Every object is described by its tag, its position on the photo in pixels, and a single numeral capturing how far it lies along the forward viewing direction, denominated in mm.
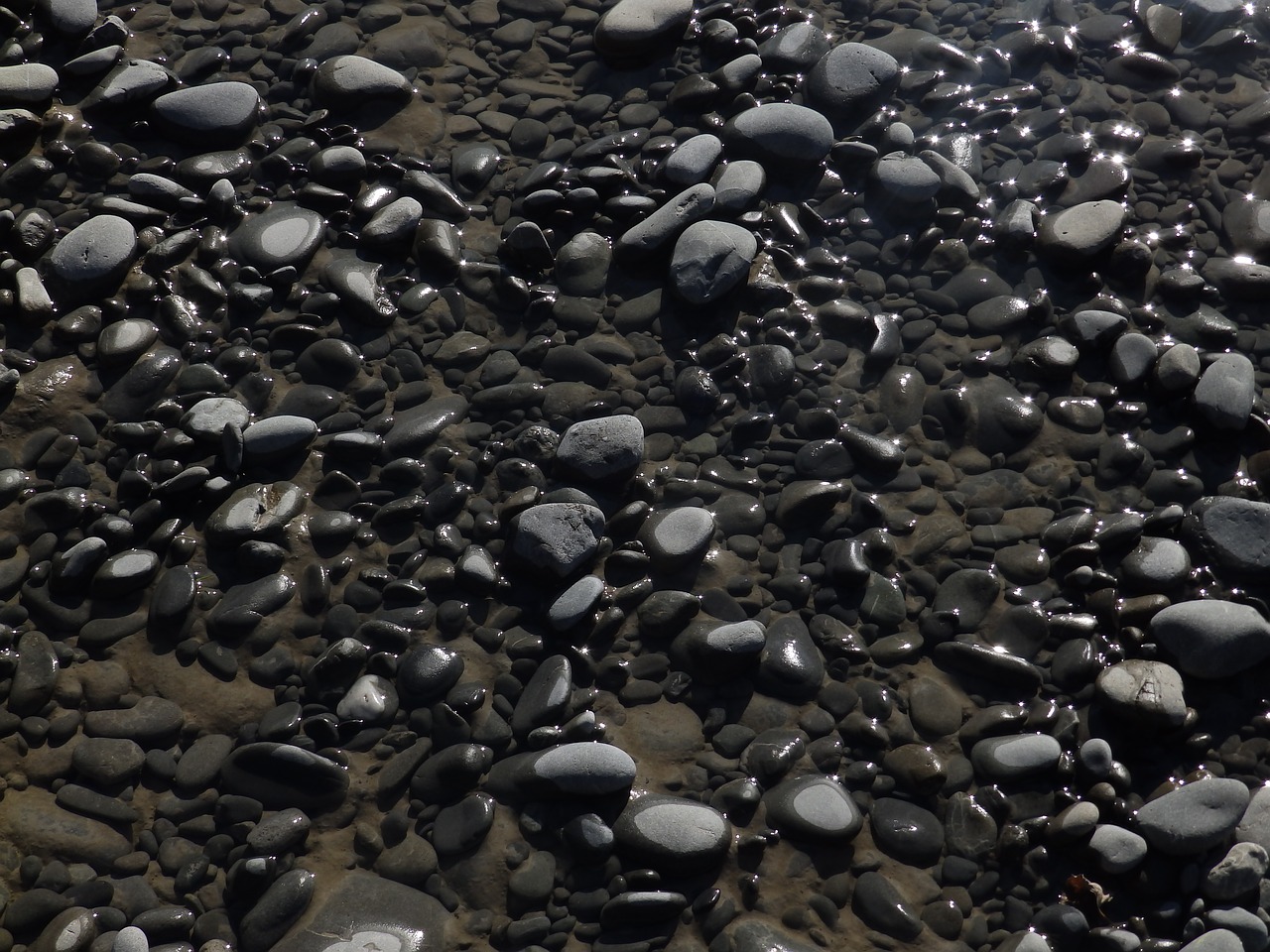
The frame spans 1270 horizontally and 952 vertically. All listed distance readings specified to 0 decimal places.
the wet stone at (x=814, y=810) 2445
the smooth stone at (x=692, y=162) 3488
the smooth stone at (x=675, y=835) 2387
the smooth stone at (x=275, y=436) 2955
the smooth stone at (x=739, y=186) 3434
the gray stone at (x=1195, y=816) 2426
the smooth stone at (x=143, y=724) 2588
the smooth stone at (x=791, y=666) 2660
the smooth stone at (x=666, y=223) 3324
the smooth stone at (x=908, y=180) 3459
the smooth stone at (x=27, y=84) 3547
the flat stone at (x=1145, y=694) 2559
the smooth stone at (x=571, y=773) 2467
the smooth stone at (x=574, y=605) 2699
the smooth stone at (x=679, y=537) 2826
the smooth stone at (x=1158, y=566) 2773
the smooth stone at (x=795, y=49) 3793
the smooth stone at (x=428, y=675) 2639
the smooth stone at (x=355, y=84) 3695
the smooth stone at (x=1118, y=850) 2398
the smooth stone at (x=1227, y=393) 3020
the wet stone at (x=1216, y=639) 2641
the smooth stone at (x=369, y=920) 2320
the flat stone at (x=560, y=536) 2764
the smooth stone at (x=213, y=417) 2971
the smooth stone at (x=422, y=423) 3018
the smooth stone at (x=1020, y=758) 2521
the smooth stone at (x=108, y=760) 2521
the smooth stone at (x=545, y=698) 2582
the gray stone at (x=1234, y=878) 2391
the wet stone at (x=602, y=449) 2936
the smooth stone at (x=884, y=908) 2359
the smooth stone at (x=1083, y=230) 3336
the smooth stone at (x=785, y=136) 3541
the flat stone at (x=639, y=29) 3811
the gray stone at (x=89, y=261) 3227
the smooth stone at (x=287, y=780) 2500
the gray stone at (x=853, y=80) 3695
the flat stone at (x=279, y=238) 3334
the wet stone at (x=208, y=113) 3551
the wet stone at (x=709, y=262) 3236
